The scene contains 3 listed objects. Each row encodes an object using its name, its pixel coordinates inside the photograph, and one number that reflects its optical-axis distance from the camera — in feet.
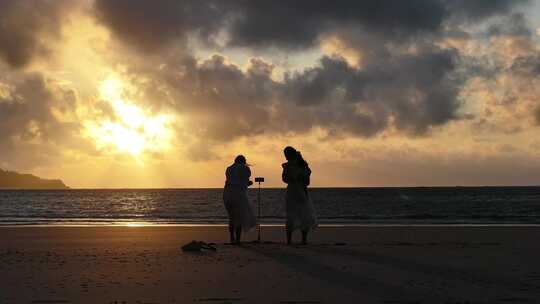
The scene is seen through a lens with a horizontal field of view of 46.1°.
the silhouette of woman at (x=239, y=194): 51.29
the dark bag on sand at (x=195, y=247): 45.91
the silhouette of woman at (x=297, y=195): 50.47
